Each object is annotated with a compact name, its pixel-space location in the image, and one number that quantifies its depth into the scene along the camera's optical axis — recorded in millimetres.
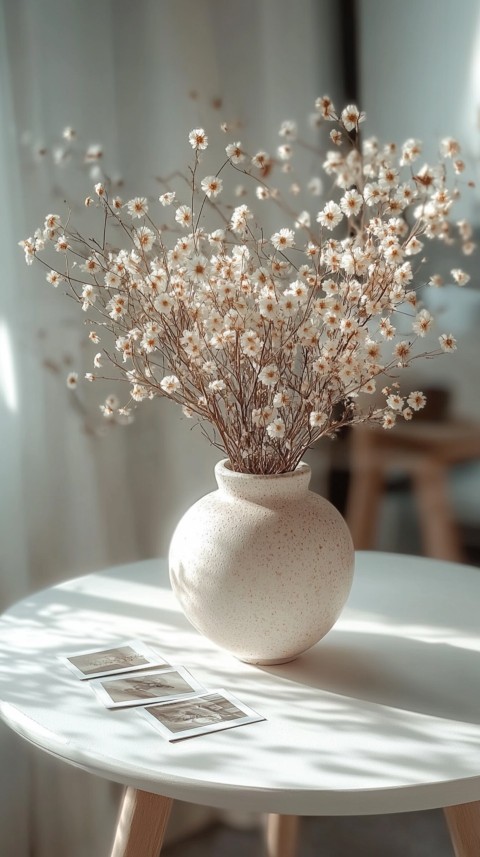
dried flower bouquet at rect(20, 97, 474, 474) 1122
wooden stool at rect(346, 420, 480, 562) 2275
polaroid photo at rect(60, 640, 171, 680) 1196
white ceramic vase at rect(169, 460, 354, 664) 1150
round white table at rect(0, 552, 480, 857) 934
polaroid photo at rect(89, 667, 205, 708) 1116
